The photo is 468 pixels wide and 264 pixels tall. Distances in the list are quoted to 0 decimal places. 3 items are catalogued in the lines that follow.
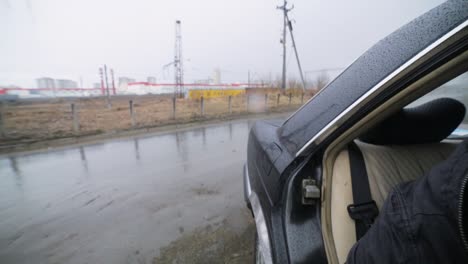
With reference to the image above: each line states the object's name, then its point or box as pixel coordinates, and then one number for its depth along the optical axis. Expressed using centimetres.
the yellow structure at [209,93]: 2473
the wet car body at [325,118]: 86
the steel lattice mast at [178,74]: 3635
